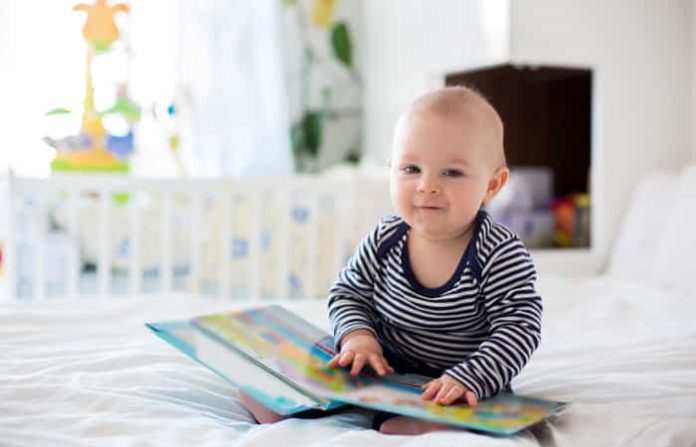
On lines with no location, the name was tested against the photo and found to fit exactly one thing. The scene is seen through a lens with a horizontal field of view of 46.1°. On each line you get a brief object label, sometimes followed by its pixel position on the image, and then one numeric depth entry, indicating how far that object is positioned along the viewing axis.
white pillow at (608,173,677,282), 2.05
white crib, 2.01
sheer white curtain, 2.56
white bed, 0.81
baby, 0.94
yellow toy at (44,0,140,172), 2.43
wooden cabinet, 2.57
